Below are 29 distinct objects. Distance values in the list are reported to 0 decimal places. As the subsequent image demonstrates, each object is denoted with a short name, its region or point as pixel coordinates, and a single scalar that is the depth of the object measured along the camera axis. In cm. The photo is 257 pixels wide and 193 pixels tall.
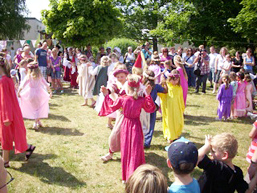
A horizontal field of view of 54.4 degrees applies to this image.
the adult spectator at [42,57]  1125
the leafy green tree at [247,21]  1734
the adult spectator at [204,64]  1253
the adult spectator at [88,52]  1428
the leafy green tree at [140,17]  2630
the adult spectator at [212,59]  1385
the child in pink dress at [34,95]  651
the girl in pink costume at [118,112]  451
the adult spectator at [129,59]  1476
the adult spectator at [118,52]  1456
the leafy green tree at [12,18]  2801
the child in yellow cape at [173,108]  600
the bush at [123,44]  2881
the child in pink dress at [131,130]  407
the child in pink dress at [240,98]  887
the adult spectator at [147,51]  1419
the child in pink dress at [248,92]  898
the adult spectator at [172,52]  1390
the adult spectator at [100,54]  1357
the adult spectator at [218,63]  1254
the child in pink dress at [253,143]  335
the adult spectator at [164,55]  978
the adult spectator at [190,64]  1318
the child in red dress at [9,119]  446
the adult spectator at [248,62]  1215
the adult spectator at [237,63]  1282
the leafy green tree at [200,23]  2277
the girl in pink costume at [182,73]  762
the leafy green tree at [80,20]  1365
